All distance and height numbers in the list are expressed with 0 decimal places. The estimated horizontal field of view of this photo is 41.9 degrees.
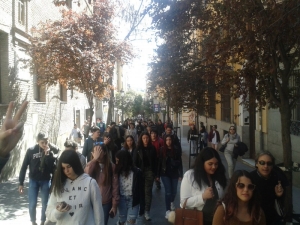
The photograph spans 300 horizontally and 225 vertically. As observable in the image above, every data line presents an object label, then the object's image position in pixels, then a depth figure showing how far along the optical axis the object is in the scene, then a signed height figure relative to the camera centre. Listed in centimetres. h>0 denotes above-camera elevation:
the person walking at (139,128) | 2091 -57
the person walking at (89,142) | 877 -55
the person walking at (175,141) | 826 -51
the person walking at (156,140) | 876 -52
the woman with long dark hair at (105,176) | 571 -86
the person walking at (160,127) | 2199 -55
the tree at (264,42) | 638 +135
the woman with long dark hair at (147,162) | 772 -87
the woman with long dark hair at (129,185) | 608 -106
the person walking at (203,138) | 1898 -102
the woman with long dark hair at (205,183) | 402 -70
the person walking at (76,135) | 2116 -91
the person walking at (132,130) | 1561 -49
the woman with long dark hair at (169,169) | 790 -104
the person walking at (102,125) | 2220 -41
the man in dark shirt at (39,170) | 702 -93
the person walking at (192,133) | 1779 -71
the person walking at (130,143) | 807 -53
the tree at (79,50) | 1453 +261
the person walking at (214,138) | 1747 -93
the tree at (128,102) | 5063 +221
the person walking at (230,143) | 1101 -73
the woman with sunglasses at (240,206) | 334 -77
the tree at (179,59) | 990 +236
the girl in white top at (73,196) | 397 -80
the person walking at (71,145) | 701 -49
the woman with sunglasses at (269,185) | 433 -76
